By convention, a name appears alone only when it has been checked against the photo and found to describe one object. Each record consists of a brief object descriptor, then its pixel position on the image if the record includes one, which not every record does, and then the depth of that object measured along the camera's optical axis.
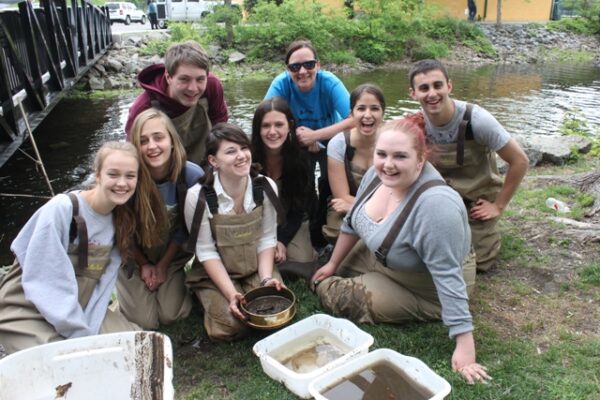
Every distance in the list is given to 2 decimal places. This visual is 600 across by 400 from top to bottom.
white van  29.91
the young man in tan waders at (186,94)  3.85
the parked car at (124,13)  32.88
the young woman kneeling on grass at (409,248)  2.80
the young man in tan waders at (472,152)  3.65
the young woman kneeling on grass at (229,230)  3.37
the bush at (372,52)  24.39
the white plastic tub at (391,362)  2.53
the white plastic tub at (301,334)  2.70
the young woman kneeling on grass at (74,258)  2.76
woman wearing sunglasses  4.47
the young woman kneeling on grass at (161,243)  3.30
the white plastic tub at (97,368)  2.35
